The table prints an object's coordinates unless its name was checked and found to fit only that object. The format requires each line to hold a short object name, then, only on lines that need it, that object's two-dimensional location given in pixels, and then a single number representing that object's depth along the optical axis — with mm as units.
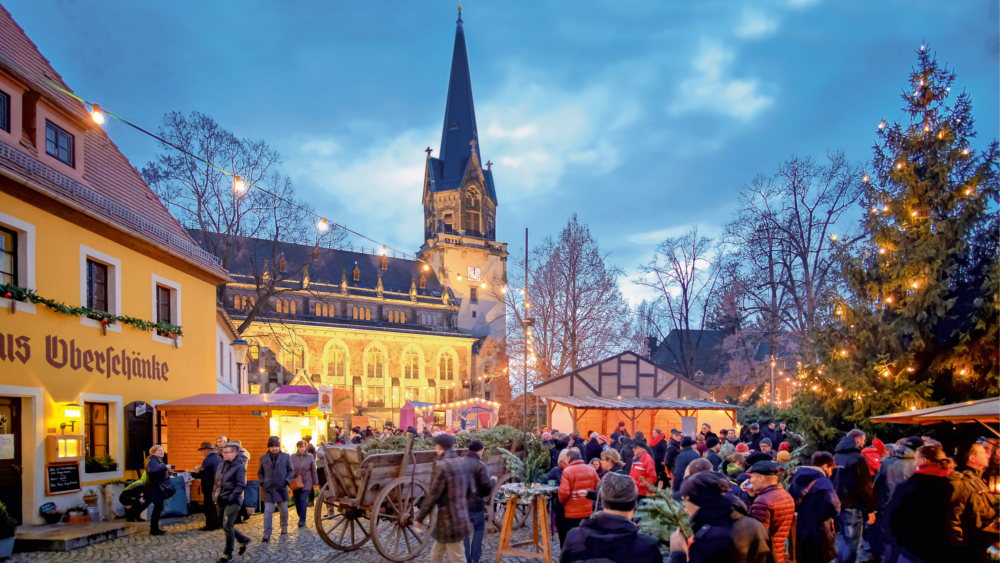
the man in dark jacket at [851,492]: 8250
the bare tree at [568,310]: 30922
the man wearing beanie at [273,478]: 10883
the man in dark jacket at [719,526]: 3828
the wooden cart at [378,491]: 9039
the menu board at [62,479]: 11375
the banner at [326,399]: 18911
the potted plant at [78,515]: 11758
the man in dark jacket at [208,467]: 11016
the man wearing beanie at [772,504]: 5180
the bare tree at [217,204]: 22891
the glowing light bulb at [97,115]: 11070
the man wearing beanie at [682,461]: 9648
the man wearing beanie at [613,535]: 3678
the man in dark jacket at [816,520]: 6078
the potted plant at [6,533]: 9078
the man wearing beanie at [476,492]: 7547
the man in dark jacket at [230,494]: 9211
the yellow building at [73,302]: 11023
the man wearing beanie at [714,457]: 10383
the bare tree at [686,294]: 36219
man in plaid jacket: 6918
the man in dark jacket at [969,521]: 5168
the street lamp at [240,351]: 22402
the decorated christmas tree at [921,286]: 14242
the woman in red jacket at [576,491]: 7594
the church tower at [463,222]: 69688
